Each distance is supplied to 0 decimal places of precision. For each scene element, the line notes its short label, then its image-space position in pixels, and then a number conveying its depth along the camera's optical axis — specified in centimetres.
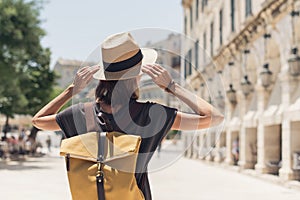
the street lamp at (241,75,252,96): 2144
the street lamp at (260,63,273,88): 1844
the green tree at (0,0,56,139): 2016
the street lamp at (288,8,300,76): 1502
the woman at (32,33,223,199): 226
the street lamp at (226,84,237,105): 2338
